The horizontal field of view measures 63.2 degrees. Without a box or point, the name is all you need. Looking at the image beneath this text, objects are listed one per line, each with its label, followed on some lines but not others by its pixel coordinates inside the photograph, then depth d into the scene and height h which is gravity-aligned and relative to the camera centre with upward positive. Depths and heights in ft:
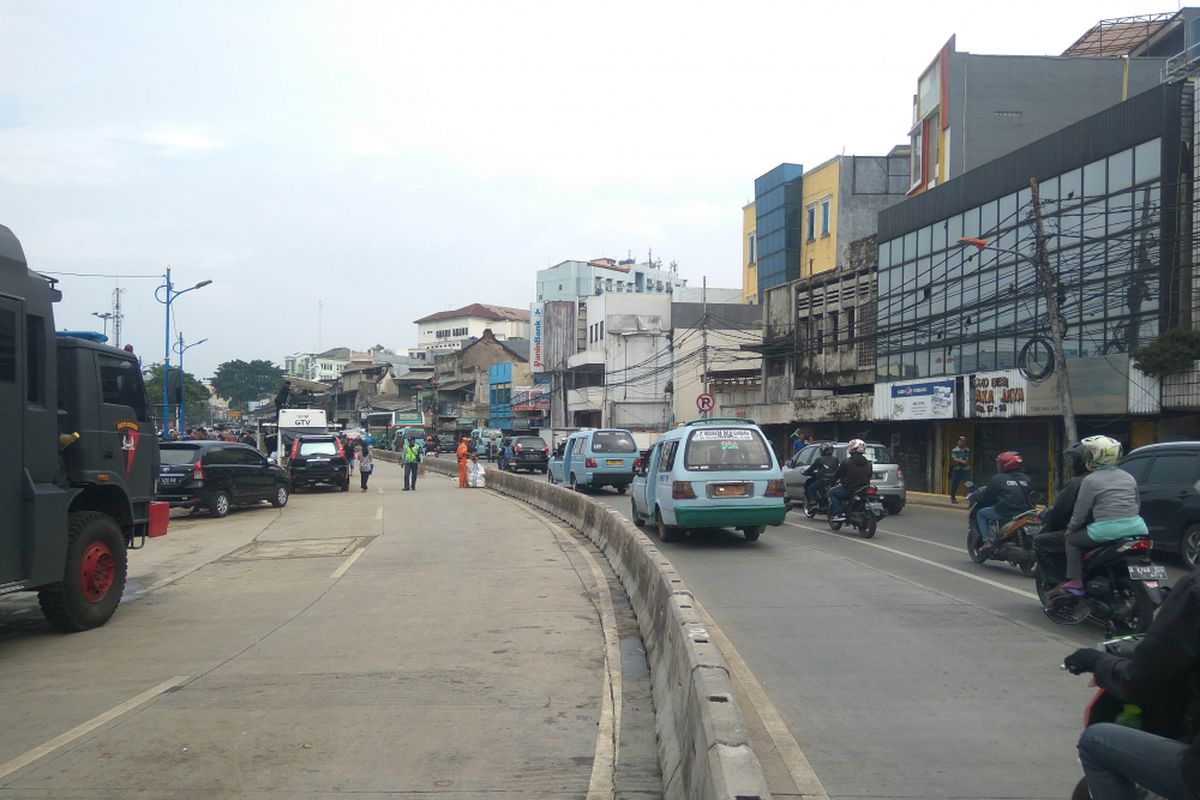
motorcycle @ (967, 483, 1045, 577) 37.96 -5.16
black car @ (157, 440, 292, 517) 70.54 -5.50
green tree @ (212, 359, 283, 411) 415.44 +10.07
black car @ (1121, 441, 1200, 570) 41.75 -3.64
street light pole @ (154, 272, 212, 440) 130.00 +15.27
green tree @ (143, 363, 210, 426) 210.18 +2.32
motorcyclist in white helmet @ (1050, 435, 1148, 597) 27.04 -2.72
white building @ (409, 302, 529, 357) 440.45 +37.56
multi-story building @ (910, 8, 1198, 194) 119.44 +39.65
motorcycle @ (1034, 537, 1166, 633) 26.18 -4.85
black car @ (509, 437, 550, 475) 139.95 -6.77
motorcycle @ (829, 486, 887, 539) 53.26 -5.62
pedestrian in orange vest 107.45 -6.38
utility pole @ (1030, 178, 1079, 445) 72.49 +6.28
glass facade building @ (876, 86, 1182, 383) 75.20 +14.55
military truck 26.58 -1.77
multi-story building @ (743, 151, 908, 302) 160.15 +34.71
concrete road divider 12.21 -4.91
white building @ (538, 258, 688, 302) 347.77 +47.22
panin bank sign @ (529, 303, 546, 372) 248.32 +16.62
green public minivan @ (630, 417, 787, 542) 47.57 -3.50
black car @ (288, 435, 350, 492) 99.40 -5.80
